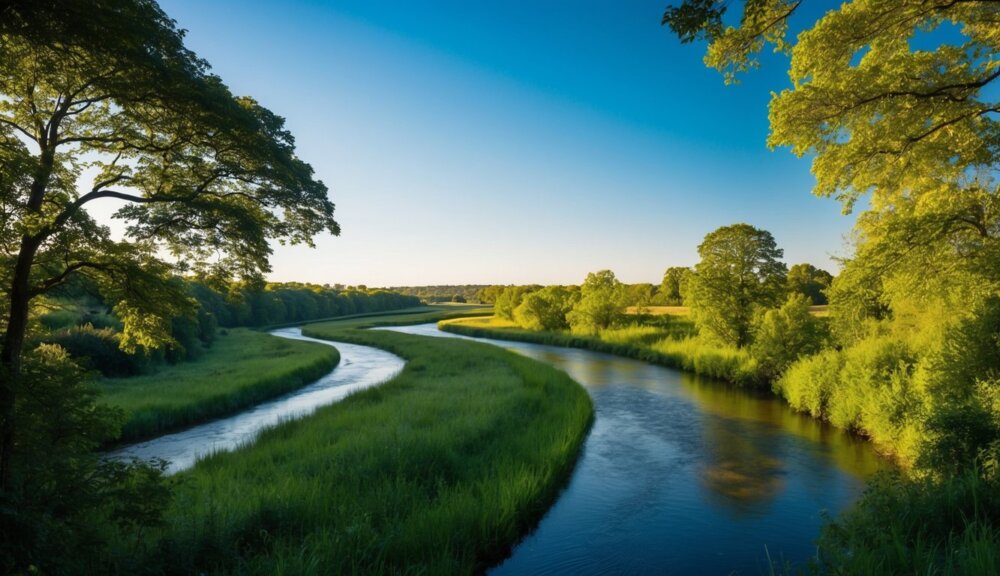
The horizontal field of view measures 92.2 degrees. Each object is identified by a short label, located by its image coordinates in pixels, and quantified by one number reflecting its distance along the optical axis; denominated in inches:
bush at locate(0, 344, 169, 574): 165.2
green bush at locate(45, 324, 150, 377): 847.6
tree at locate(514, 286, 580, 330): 2299.5
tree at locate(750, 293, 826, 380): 893.8
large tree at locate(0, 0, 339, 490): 214.4
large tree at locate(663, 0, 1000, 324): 347.6
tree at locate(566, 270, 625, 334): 1943.9
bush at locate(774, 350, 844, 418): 706.2
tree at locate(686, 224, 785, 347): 1195.3
